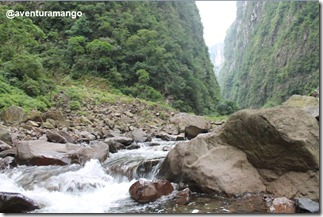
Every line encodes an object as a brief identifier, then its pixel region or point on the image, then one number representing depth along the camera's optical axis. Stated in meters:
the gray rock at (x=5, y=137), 7.91
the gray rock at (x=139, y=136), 11.16
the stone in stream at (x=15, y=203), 4.44
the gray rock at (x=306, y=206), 4.26
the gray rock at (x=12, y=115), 10.79
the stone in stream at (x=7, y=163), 6.64
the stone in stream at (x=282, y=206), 4.41
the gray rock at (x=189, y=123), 12.68
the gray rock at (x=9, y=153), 7.13
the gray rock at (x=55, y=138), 8.40
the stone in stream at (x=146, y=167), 6.43
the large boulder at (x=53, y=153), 6.77
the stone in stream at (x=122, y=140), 9.61
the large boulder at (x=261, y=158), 4.98
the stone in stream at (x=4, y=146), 7.42
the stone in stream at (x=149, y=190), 5.01
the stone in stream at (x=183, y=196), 4.87
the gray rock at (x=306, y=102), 7.62
